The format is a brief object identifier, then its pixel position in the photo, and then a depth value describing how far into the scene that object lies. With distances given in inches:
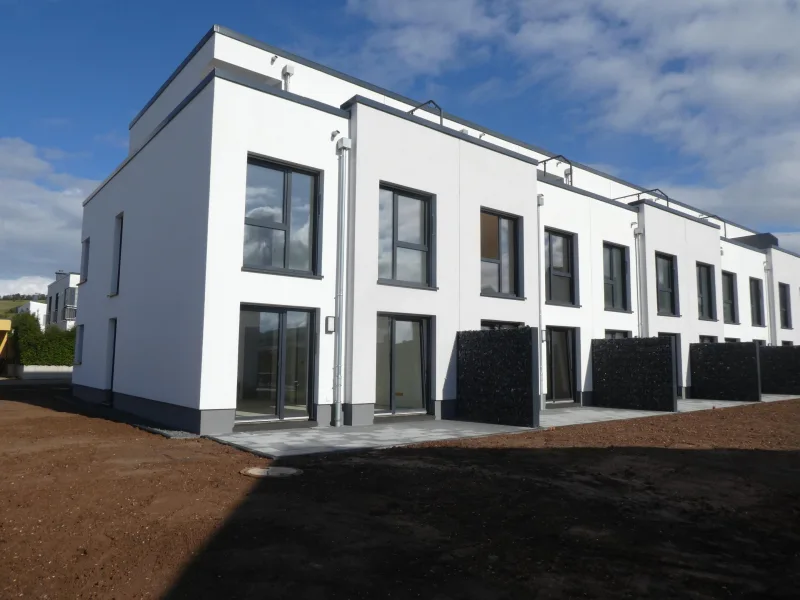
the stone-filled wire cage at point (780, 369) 822.5
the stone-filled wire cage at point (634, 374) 552.4
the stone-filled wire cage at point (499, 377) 420.8
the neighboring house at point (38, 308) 2003.0
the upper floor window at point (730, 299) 898.1
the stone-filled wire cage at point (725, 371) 681.6
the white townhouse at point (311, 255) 382.3
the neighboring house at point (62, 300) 1462.8
